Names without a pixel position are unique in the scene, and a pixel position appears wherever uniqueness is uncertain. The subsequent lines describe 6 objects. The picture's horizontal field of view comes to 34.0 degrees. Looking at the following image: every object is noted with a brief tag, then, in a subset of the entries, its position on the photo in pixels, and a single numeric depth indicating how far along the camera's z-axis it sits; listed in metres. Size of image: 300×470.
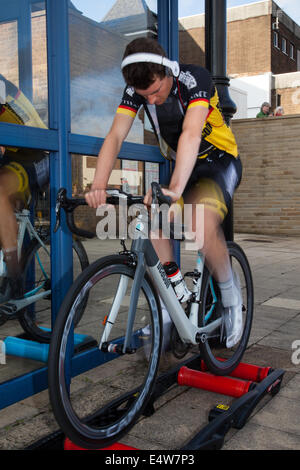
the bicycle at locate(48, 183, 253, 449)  1.87
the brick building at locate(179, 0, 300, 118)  28.67
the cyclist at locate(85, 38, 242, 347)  2.19
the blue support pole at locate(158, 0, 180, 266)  3.50
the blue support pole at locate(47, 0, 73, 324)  2.65
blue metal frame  2.60
